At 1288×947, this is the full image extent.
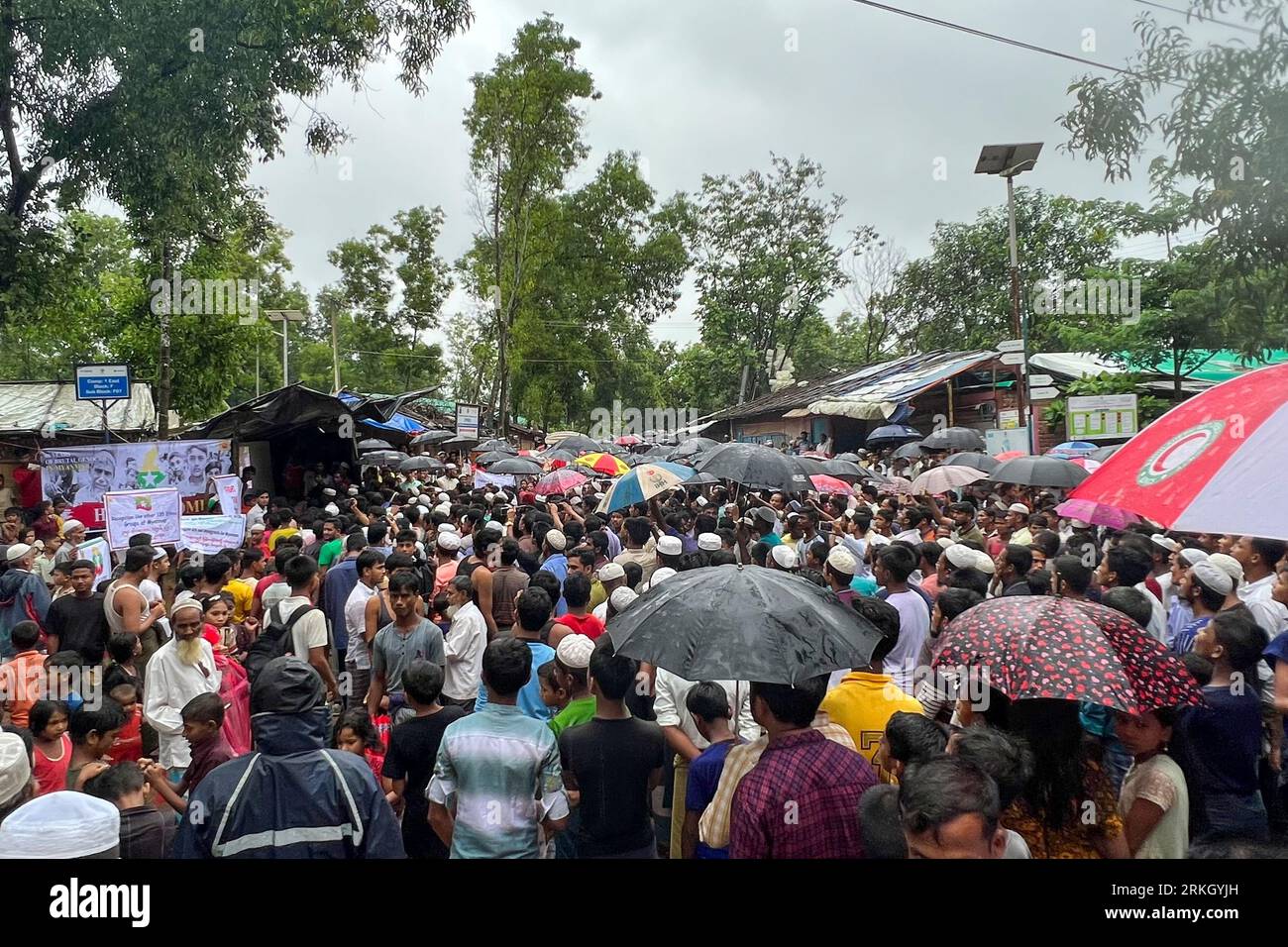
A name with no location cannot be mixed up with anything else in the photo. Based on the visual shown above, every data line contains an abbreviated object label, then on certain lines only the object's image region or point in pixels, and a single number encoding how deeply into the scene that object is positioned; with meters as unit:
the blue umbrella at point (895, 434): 20.72
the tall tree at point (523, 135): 25.47
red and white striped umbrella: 2.59
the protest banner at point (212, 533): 8.78
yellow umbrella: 14.37
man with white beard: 4.43
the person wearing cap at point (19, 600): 6.46
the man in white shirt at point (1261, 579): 4.64
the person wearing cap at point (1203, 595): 4.44
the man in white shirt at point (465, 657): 5.19
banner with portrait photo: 10.32
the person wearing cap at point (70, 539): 8.49
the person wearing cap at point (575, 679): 3.66
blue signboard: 12.10
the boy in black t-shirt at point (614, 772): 3.24
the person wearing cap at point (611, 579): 5.61
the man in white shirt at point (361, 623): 6.03
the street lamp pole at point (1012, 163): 15.88
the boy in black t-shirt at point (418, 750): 3.47
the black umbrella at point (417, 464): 17.47
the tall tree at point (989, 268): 24.91
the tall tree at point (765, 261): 30.97
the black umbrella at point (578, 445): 18.27
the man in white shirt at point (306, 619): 5.31
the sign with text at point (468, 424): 22.27
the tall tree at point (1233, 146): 7.05
